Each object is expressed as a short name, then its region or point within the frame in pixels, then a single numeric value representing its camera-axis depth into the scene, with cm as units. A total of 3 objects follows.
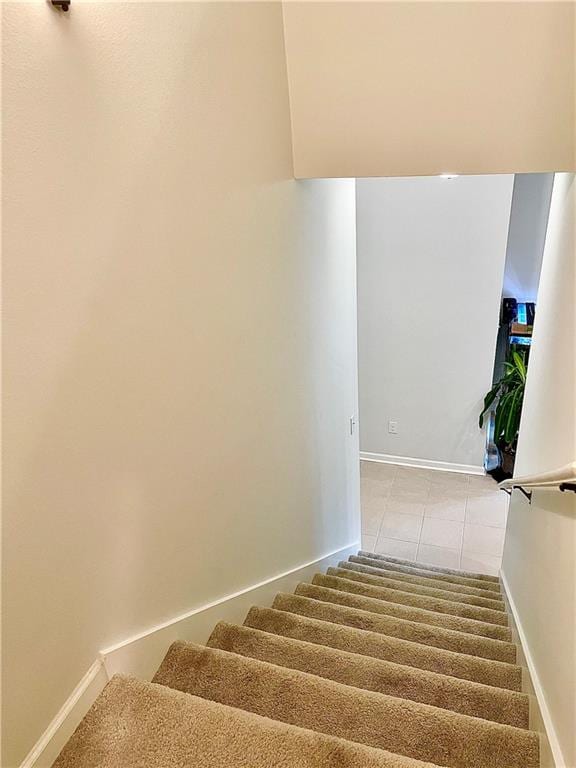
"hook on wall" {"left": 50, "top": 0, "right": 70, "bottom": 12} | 111
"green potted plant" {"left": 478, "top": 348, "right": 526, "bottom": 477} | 508
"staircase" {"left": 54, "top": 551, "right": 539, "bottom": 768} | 139
